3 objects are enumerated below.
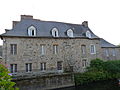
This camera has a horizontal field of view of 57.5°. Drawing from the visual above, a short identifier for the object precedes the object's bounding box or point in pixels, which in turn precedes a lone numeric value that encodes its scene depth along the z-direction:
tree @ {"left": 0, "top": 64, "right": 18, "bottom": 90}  3.35
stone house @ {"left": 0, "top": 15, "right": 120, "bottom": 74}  14.44
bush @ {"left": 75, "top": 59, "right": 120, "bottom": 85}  15.45
